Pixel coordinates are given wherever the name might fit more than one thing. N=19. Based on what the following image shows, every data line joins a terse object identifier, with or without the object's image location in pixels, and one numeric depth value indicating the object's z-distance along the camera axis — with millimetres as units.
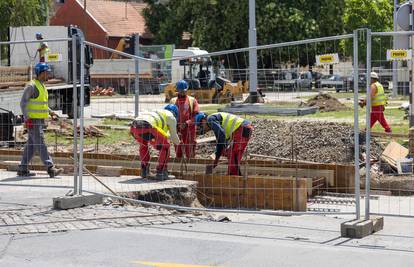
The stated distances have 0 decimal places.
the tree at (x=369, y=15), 49188
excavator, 25797
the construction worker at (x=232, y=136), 12141
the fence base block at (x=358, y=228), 8125
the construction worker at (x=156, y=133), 11766
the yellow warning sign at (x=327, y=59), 8815
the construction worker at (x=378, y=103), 16156
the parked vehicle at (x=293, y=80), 12750
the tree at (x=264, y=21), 47844
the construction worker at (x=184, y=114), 13227
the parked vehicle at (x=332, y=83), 13466
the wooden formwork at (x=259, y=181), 11172
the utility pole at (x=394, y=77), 13168
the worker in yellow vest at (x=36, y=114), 12359
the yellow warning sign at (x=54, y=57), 11594
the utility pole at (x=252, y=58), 18000
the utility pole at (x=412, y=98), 15288
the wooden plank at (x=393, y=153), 13842
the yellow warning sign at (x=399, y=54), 9500
